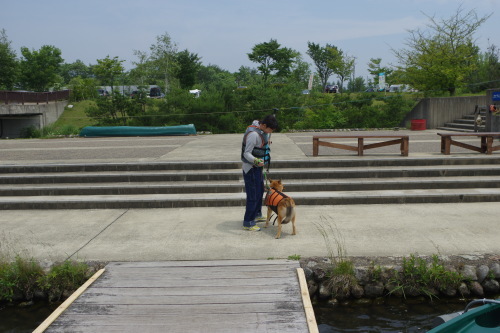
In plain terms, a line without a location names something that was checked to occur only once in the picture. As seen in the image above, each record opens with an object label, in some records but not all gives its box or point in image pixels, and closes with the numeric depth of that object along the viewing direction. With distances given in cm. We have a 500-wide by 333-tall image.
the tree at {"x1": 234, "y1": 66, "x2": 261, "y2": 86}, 6770
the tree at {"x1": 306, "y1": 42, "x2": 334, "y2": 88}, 5986
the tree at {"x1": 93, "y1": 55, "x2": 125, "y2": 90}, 3174
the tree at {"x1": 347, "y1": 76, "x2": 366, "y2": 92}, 4926
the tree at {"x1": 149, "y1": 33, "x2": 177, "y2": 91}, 4247
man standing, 654
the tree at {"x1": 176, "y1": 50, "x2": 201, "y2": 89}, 4319
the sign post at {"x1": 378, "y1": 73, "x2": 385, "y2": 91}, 2817
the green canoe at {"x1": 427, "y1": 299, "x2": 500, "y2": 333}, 366
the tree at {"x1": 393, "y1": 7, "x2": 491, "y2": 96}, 2323
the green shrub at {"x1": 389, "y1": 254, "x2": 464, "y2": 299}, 520
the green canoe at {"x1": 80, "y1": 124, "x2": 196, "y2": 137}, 2014
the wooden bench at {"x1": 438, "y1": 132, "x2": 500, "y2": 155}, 1119
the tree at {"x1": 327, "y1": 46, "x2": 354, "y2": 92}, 4802
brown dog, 644
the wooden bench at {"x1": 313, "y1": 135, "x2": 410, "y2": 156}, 1112
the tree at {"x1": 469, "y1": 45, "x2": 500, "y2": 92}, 2939
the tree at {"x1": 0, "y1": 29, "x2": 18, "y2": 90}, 4322
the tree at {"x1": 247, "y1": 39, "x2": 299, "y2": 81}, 5512
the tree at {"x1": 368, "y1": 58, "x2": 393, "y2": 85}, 5438
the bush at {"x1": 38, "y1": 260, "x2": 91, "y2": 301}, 532
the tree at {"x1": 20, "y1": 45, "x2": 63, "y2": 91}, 4744
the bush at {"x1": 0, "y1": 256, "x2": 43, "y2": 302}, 530
